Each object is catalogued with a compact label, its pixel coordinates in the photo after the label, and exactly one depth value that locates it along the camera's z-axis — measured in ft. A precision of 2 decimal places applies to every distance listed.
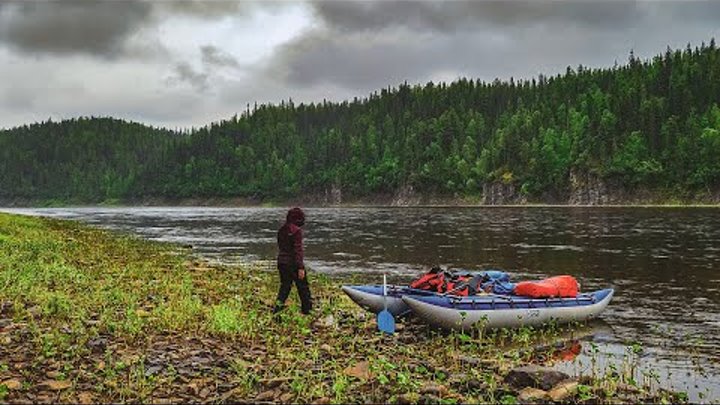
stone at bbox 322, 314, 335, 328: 54.36
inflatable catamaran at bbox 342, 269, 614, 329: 55.57
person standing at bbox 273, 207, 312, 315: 56.18
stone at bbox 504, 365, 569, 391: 37.42
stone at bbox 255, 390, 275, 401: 32.68
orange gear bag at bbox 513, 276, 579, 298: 60.59
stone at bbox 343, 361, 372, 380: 36.73
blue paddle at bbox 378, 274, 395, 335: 53.06
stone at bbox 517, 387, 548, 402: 34.53
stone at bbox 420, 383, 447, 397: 34.06
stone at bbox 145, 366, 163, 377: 35.88
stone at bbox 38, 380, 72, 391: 32.58
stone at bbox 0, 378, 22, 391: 31.96
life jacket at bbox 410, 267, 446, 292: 59.57
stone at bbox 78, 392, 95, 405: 30.87
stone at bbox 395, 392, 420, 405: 32.12
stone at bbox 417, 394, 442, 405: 32.27
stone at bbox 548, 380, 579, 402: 34.87
